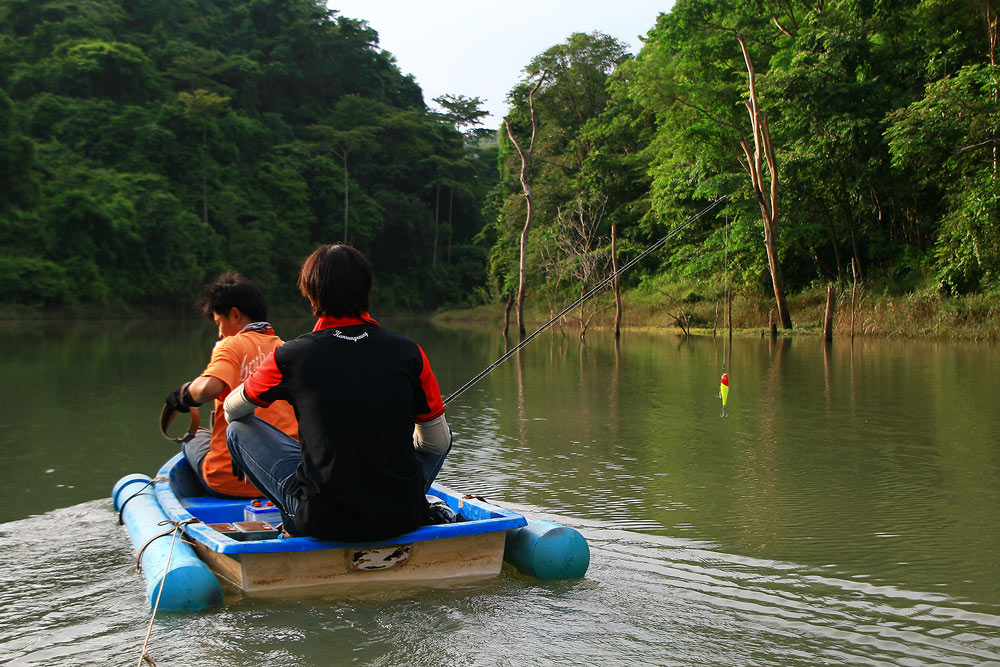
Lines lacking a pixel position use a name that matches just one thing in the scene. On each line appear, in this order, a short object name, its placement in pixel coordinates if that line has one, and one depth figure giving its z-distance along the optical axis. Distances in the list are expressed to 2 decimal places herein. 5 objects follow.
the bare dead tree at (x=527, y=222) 27.44
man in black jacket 3.51
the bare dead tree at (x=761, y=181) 23.31
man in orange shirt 4.22
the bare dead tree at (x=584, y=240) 32.09
